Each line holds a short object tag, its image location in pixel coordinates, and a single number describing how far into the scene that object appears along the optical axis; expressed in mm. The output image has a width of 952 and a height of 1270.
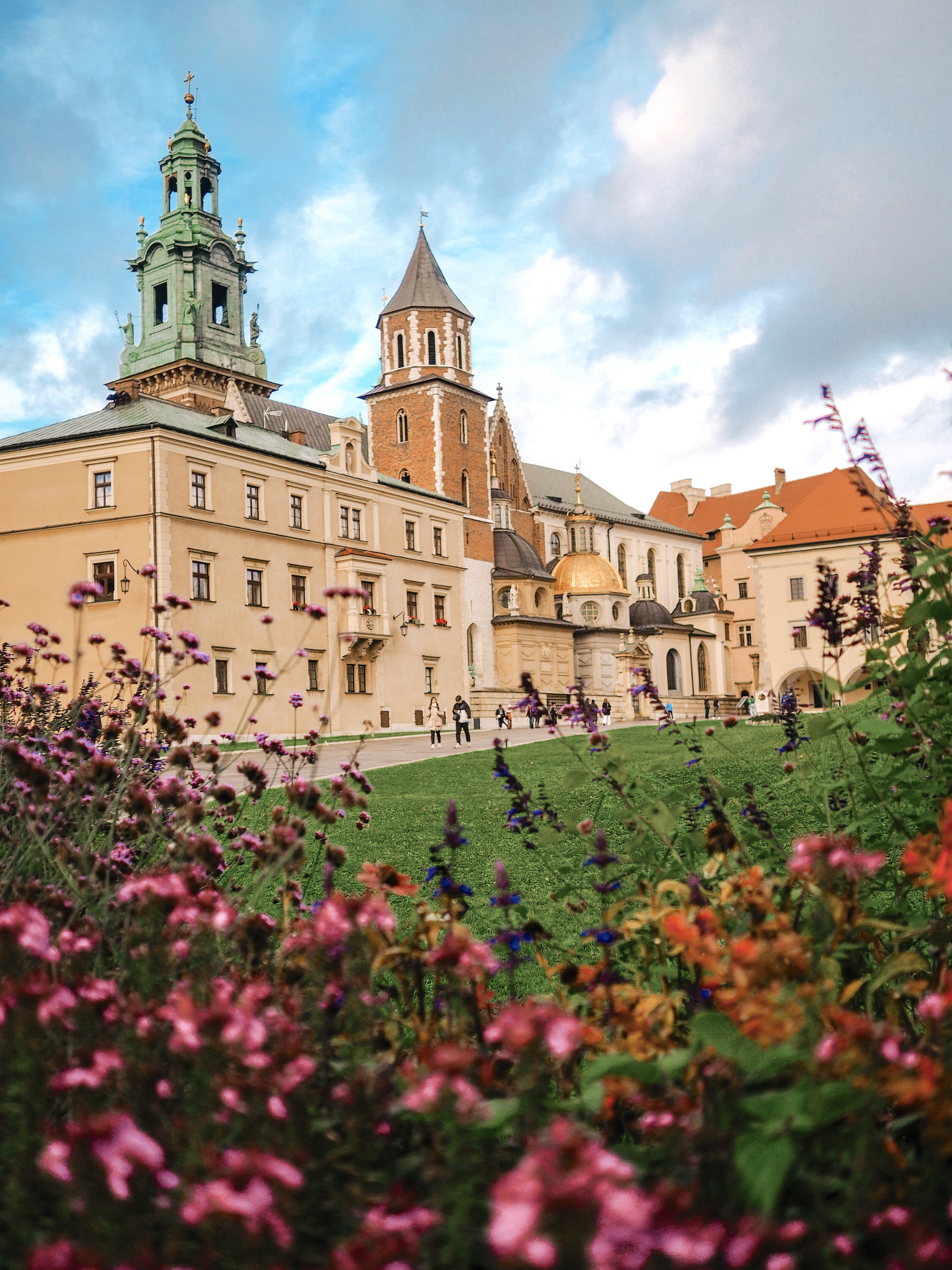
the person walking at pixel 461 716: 31375
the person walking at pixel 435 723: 29766
